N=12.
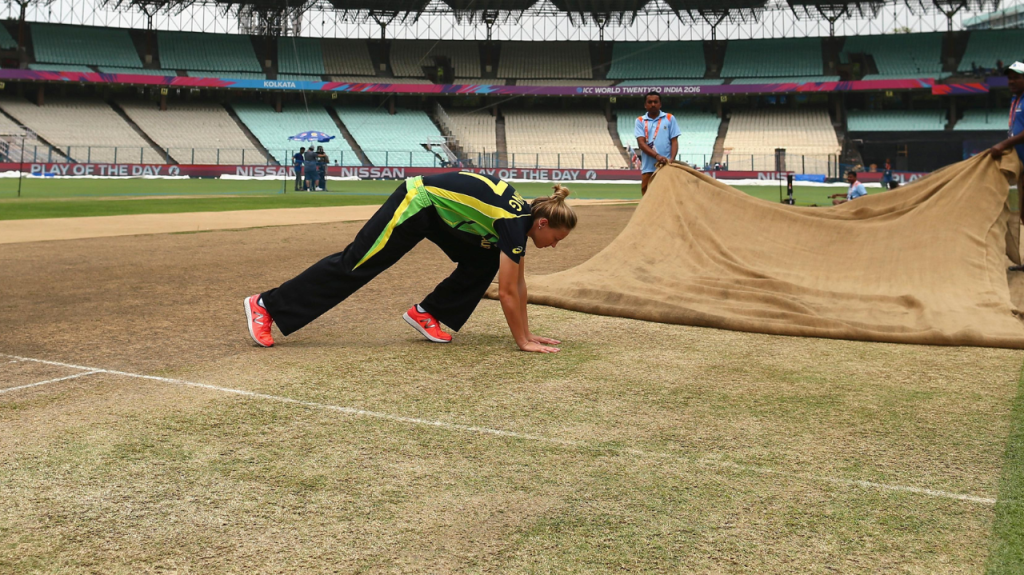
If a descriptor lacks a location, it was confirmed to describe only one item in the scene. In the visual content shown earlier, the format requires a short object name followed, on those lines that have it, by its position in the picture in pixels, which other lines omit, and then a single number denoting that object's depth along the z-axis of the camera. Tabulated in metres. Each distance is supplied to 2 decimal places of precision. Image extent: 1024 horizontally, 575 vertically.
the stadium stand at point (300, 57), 59.62
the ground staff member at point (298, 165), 32.53
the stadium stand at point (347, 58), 60.56
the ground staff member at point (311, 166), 31.42
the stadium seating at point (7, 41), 54.06
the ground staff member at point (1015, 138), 7.89
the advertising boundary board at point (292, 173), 43.69
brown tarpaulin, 5.89
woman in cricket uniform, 4.87
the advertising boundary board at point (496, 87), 52.38
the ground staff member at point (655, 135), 11.56
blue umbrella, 38.09
